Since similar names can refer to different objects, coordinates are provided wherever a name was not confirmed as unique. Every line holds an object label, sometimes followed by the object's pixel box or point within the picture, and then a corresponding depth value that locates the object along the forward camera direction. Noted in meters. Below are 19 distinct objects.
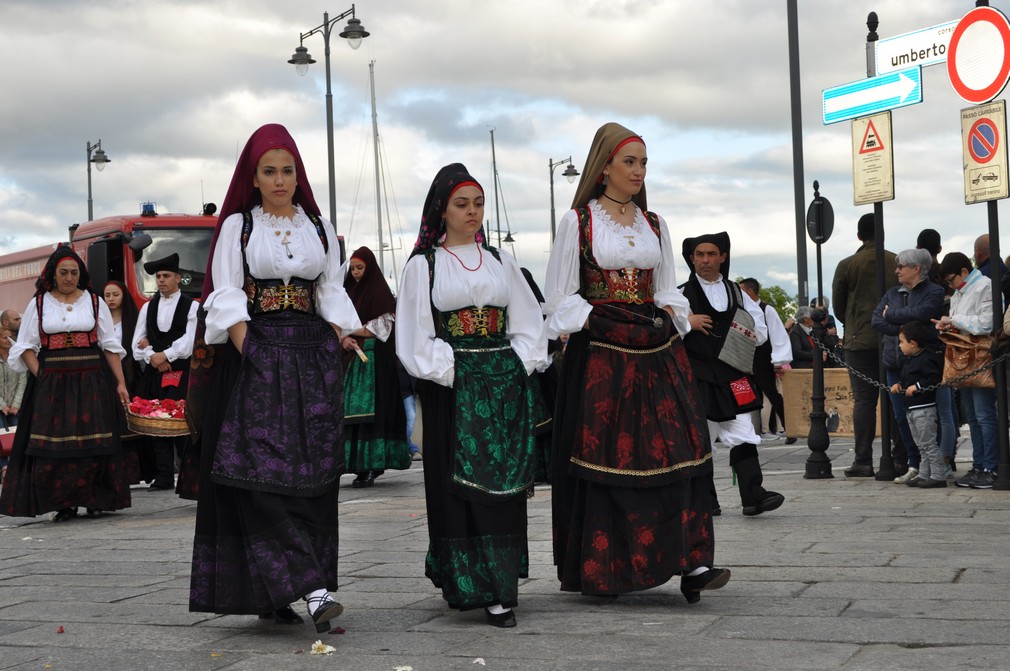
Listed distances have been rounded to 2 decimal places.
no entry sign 10.62
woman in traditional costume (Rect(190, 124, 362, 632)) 5.71
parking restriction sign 10.61
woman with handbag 10.75
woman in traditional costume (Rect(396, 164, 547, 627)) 5.91
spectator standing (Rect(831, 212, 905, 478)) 12.30
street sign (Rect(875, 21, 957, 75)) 11.28
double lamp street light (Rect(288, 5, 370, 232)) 24.36
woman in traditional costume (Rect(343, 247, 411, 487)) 12.41
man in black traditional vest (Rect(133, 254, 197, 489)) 13.13
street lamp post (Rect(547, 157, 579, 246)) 41.69
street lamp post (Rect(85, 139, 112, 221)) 35.03
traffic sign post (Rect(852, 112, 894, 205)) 12.12
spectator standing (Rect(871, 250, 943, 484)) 11.10
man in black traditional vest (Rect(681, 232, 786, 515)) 9.17
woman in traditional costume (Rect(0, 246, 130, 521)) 10.85
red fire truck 19.39
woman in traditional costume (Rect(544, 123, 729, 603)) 6.19
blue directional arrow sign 11.82
